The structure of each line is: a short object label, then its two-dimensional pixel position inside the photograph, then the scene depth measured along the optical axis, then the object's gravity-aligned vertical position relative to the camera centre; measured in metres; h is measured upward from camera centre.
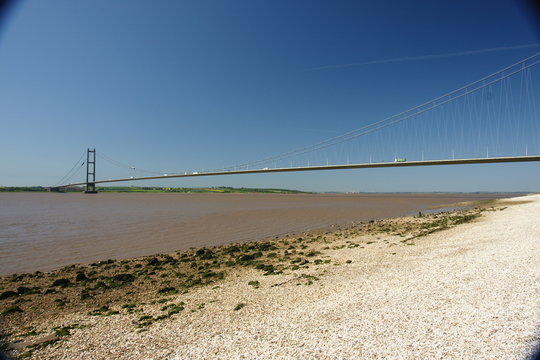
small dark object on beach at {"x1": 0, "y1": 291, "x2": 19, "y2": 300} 4.86 -1.83
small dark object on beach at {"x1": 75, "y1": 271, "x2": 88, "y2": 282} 5.87 -1.84
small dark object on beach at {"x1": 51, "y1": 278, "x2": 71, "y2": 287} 5.52 -1.84
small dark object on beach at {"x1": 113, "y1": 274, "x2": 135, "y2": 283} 5.76 -1.84
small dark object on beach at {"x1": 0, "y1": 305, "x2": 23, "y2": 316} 4.24 -1.84
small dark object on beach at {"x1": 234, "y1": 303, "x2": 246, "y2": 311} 3.89 -1.66
